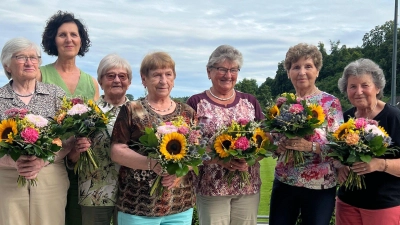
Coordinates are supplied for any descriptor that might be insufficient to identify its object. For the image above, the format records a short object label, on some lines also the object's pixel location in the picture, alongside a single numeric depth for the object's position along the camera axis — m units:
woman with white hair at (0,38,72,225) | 3.77
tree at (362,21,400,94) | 47.97
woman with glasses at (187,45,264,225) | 4.21
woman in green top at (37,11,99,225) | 4.68
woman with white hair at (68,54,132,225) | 3.98
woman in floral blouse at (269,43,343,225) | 4.17
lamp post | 18.16
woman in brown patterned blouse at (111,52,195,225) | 3.60
